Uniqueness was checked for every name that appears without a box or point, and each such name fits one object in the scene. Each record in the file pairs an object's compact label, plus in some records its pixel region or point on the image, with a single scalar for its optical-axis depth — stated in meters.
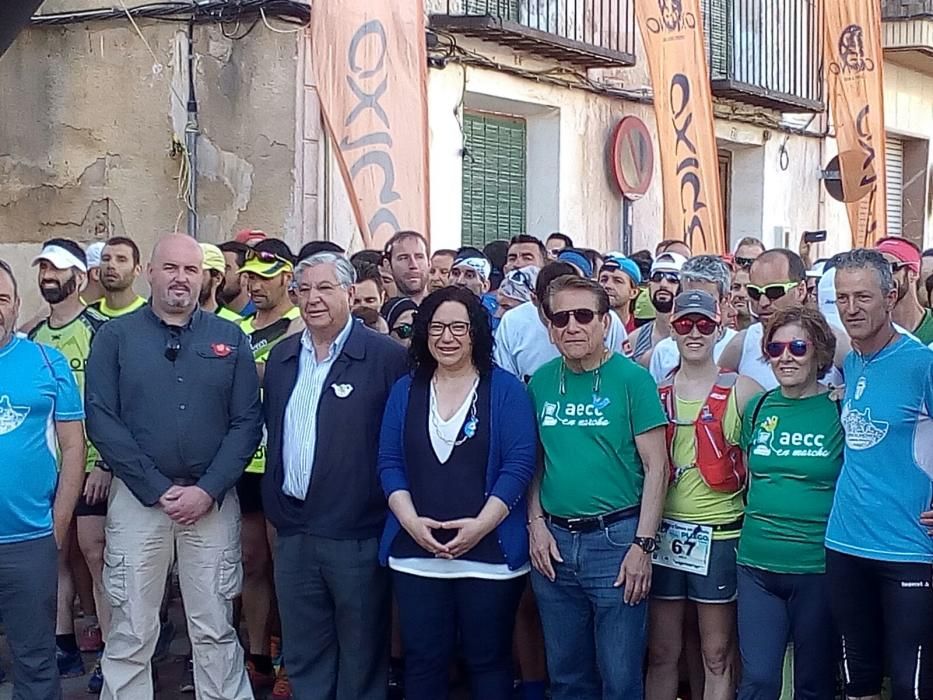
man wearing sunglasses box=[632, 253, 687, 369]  6.24
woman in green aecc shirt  4.57
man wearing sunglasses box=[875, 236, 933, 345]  5.20
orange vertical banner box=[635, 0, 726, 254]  9.61
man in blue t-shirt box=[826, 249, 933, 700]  4.34
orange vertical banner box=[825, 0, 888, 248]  11.52
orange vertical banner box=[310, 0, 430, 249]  7.45
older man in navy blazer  5.09
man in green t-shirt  4.75
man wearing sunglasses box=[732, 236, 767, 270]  8.21
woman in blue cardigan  4.85
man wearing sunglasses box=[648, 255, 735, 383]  5.35
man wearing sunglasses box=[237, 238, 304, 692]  5.98
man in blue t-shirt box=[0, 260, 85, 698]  4.87
